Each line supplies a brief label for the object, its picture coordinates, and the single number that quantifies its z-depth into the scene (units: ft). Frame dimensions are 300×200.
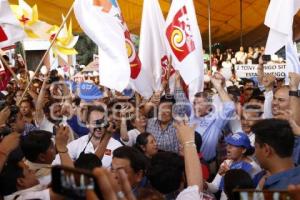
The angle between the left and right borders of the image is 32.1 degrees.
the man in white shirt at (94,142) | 14.69
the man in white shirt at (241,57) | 45.29
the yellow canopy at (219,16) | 44.09
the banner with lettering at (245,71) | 31.58
